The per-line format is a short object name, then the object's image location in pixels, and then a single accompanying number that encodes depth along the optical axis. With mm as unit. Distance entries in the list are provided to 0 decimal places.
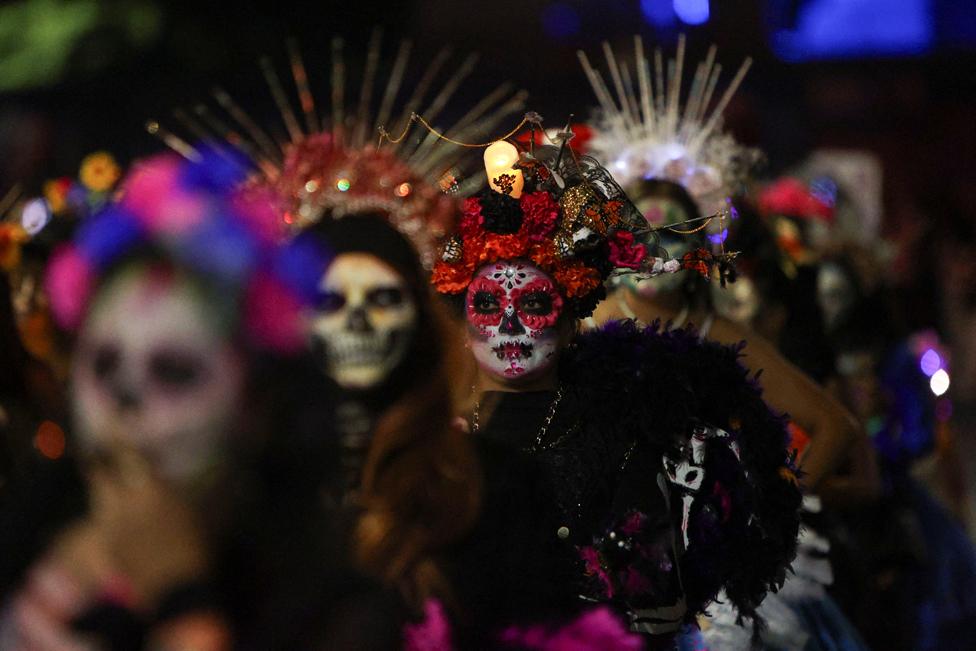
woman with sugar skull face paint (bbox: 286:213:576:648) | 6453
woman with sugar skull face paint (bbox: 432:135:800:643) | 10844
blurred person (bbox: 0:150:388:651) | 5461
